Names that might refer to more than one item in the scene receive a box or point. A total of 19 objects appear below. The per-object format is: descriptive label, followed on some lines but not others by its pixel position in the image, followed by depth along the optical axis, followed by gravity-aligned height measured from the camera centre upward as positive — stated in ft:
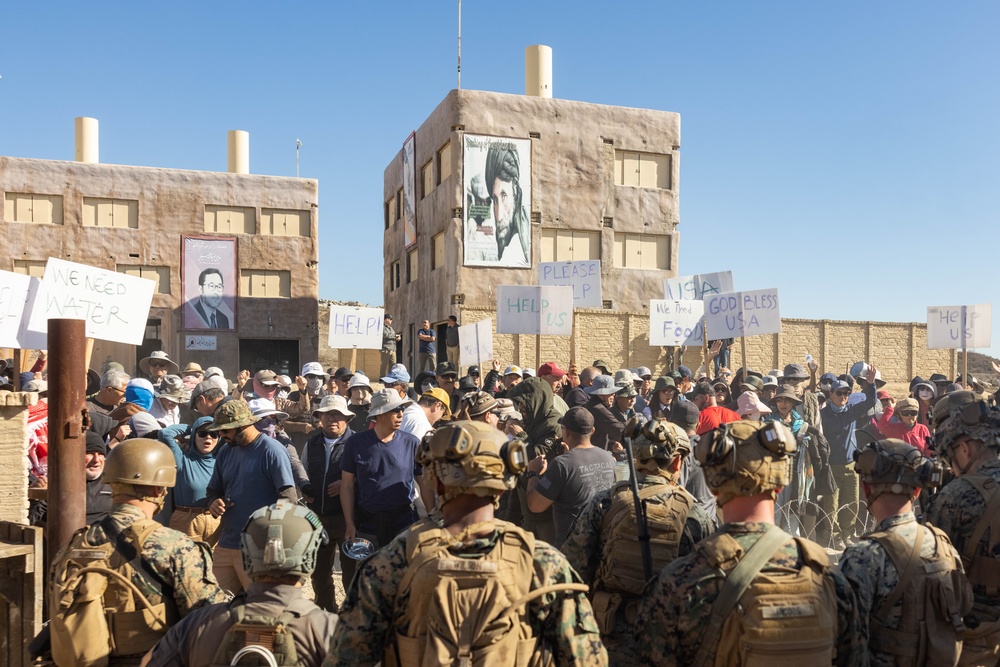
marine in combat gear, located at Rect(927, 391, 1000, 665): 13.88 -3.24
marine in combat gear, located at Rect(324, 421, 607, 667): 8.62 -2.87
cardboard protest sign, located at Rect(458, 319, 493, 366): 50.72 -1.22
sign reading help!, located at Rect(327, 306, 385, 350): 52.60 -0.29
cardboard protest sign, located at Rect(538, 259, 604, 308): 59.16 +3.28
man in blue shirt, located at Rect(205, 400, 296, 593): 19.49 -3.76
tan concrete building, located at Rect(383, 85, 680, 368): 83.61 +13.46
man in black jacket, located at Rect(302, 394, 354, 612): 22.76 -4.42
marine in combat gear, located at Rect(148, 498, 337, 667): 10.00 -3.66
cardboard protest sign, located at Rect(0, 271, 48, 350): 27.30 +0.35
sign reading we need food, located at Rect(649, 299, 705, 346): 58.90 +0.24
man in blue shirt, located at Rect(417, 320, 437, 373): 64.44 -1.89
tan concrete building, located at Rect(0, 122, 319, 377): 94.22 +9.38
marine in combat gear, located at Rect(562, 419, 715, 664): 13.09 -3.39
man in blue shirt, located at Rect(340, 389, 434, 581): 21.42 -3.98
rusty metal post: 14.82 -2.02
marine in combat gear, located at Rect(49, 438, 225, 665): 11.43 -3.76
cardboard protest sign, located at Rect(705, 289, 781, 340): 49.57 +0.67
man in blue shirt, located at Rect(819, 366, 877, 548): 34.55 -5.43
